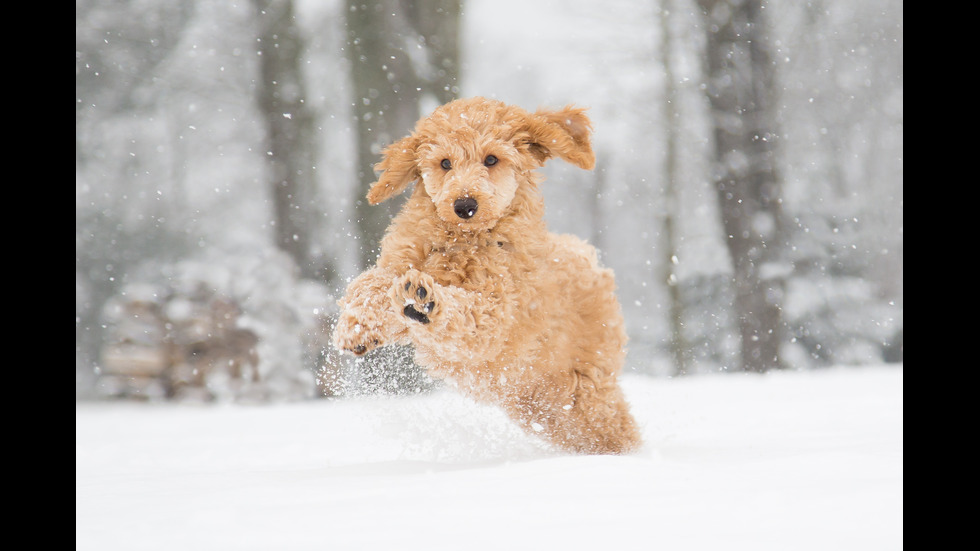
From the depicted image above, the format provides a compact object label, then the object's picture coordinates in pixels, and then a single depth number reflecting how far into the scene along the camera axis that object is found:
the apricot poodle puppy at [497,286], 5.97
